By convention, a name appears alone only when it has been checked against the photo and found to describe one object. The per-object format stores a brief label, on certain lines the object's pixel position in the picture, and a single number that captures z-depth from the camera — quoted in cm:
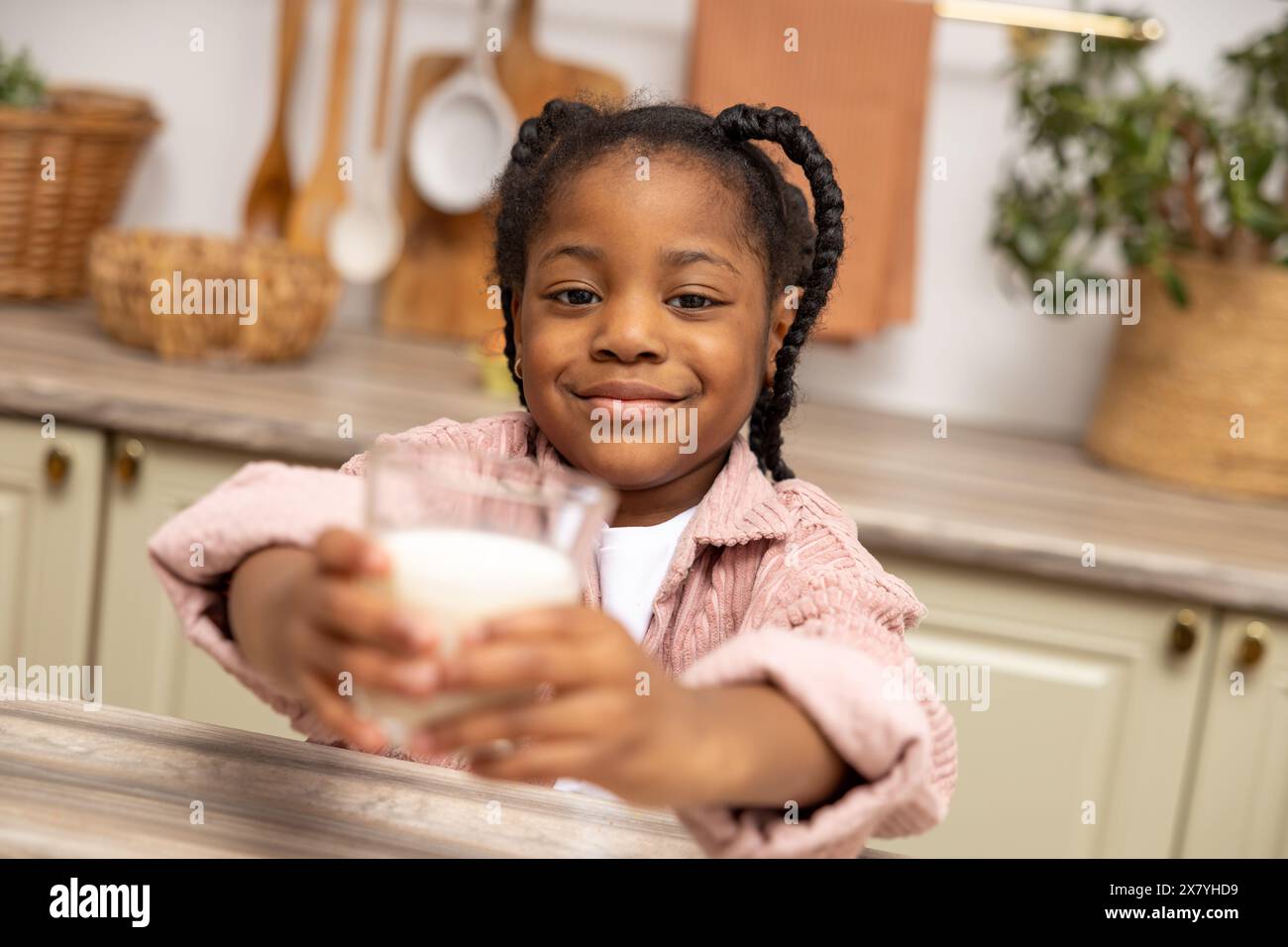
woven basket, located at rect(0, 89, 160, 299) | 173
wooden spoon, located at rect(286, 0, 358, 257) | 196
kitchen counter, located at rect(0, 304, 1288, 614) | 139
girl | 50
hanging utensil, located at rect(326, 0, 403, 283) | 195
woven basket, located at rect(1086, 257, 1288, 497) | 158
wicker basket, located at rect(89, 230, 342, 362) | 166
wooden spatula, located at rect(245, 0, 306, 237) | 197
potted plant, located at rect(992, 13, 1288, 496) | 156
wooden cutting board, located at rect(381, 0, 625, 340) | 193
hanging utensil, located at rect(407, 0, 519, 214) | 191
